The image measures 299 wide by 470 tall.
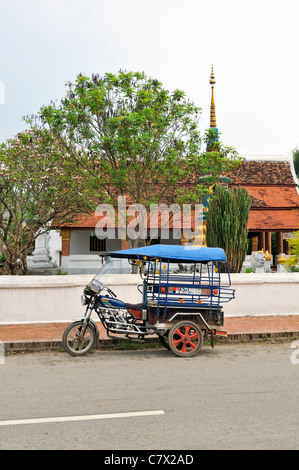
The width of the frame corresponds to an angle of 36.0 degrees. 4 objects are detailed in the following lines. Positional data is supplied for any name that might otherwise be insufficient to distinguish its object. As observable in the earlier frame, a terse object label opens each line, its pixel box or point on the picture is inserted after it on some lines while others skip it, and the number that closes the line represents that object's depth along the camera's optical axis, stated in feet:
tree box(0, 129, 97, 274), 52.06
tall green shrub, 44.73
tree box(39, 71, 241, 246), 46.73
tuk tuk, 26.27
